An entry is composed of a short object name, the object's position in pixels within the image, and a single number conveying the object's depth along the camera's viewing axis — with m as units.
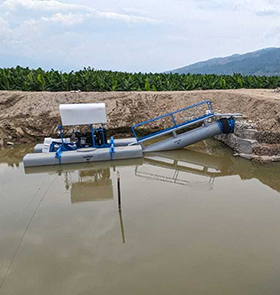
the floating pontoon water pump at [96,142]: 12.31
